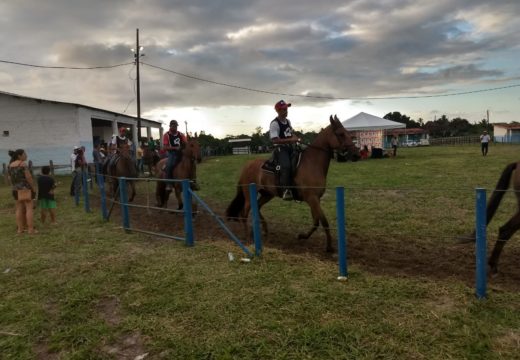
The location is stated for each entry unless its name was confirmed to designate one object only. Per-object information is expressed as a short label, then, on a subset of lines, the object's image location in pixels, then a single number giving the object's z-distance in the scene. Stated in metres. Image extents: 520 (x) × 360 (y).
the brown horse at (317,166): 6.70
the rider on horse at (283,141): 7.05
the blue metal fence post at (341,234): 5.03
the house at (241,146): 61.41
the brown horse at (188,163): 10.23
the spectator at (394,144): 30.12
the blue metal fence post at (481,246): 4.11
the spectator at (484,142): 27.25
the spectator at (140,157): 24.34
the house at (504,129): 74.16
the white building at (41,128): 26.45
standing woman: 8.98
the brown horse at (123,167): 12.82
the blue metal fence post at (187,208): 7.00
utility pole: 27.50
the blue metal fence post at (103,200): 10.26
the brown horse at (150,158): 21.91
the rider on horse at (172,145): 10.37
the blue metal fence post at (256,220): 6.15
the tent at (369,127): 28.41
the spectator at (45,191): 9.84
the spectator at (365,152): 28.41
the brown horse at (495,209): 5.04
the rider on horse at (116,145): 13.25
